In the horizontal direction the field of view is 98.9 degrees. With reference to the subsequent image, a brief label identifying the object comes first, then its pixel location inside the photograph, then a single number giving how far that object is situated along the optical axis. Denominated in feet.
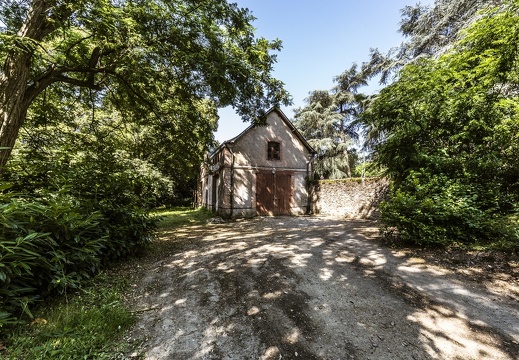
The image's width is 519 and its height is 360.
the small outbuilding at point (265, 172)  48.08
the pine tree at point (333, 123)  76.54
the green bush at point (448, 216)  18.31
